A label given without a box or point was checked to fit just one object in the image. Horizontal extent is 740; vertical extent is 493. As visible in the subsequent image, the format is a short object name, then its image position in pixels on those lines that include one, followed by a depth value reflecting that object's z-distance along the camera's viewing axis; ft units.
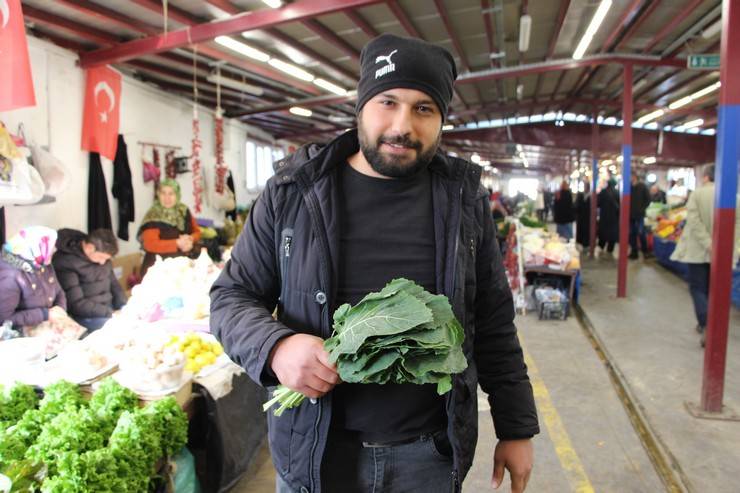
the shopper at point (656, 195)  61.87
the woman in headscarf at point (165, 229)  22.57
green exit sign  19.79
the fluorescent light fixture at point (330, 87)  33.58
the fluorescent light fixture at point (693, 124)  53.33
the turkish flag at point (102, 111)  23.56
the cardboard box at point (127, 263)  26.45
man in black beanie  4.76
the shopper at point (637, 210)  42.24
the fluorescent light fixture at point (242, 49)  23.68
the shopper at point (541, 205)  78.31
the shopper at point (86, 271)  17.01
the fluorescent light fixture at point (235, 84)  29.58
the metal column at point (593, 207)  43.68
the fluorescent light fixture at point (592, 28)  22.21
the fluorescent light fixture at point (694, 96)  38.28
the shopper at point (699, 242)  18.90
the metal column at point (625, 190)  28.04
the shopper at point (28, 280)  13.98
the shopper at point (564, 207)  47.06
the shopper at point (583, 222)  49.44
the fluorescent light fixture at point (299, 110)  39.14
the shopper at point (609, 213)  44.09
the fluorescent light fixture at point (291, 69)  28.04
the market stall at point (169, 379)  9.07
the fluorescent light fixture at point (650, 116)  48.31
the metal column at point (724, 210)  12.70
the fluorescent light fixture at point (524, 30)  22.78
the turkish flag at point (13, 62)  11.04
